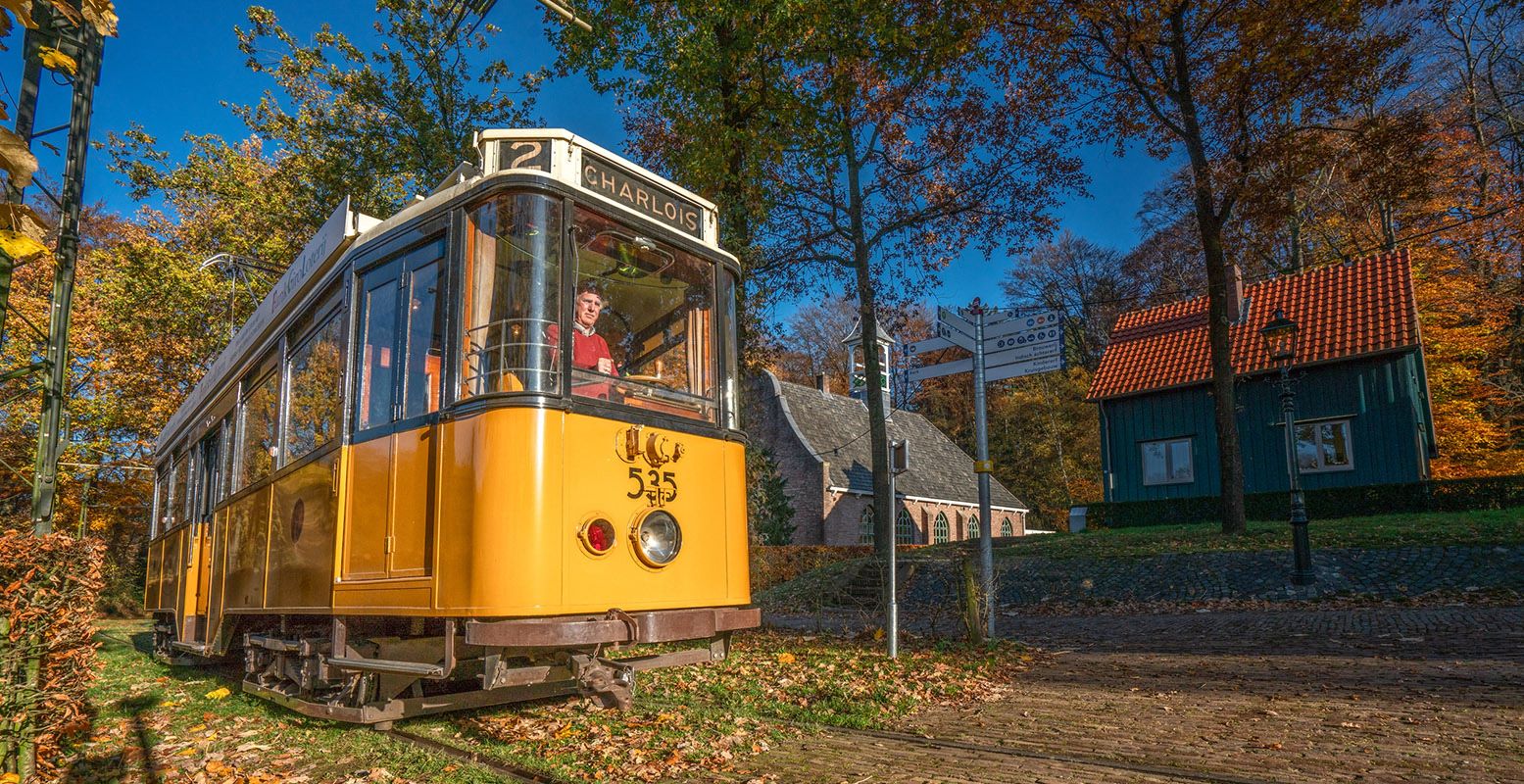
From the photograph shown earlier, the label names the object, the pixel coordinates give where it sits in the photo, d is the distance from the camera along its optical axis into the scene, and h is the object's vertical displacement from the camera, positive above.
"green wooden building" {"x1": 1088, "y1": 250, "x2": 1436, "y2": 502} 23.25 +3.26
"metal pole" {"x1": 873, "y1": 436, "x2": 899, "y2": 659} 9.04 -0.90
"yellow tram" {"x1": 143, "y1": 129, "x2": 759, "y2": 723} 4.82 +0.47
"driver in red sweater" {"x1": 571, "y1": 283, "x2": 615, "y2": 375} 5.30 +1.10
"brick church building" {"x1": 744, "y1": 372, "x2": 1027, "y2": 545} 33.69 +1.55
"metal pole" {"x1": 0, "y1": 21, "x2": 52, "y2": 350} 5.73 +2.91
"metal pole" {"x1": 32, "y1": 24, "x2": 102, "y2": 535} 7.69 +2.08
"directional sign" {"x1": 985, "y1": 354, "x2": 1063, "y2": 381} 9.90 +1.62
